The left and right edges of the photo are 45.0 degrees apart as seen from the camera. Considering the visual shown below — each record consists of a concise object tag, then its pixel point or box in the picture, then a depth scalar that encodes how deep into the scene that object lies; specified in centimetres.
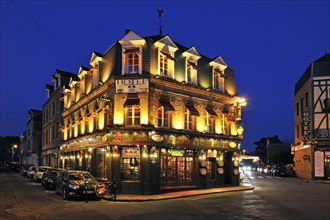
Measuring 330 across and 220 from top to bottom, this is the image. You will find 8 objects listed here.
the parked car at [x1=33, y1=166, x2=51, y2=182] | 3593
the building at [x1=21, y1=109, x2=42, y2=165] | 7181
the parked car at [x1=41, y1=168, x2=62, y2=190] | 2798
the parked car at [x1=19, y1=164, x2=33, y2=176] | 4997
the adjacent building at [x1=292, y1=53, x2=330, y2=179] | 4388
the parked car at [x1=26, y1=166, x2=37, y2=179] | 4107
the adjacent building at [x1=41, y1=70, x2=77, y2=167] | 4778
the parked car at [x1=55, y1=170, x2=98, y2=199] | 2072
